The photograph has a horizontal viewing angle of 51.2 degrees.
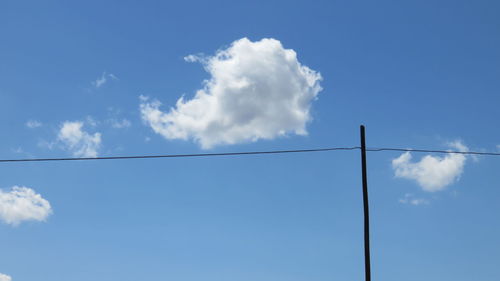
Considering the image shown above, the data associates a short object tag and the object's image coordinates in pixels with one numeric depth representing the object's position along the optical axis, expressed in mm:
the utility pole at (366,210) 18672
